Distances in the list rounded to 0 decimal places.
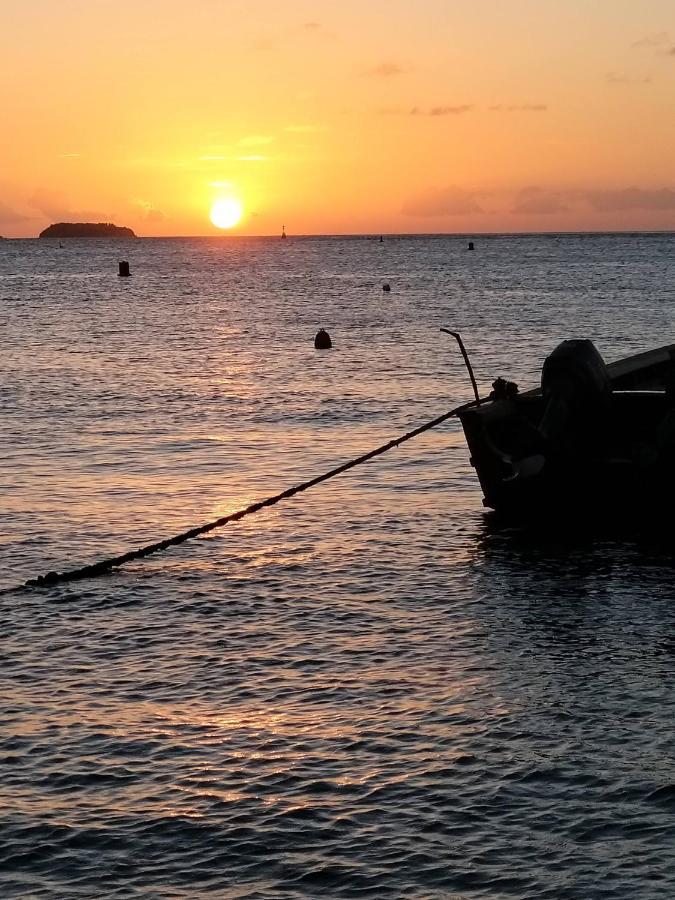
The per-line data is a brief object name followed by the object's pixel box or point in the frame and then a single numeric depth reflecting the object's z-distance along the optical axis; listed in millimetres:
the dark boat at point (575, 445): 24453
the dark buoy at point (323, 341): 68438
